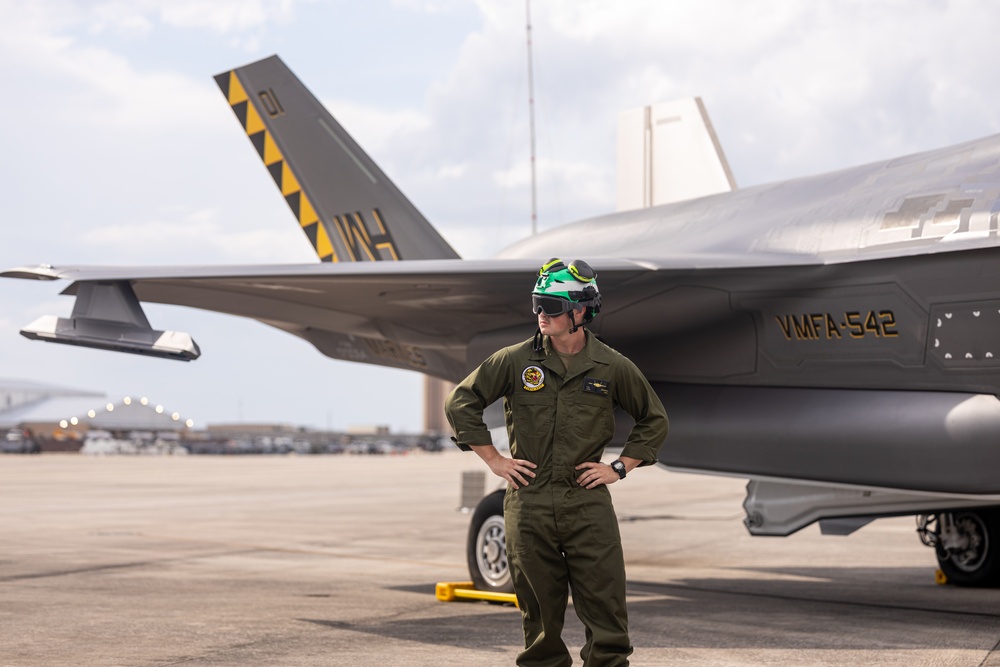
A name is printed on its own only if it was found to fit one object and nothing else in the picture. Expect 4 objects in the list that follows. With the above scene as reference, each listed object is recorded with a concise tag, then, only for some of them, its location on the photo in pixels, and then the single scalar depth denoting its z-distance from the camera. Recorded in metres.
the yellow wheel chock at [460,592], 9.52
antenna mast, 13.63
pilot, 4.77
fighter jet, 7.81
